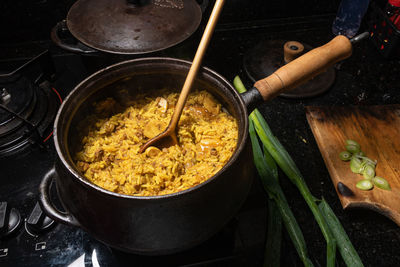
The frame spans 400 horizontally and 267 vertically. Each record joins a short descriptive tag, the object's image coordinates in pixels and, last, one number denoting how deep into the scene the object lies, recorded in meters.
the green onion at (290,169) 0.92
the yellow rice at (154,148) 0.85
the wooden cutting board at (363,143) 0.97
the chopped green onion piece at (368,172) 1.00
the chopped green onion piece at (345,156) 1.03
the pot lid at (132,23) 0.97
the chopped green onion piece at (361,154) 1.04
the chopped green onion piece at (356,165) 1.01
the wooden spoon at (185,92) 0.85
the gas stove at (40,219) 0.90
